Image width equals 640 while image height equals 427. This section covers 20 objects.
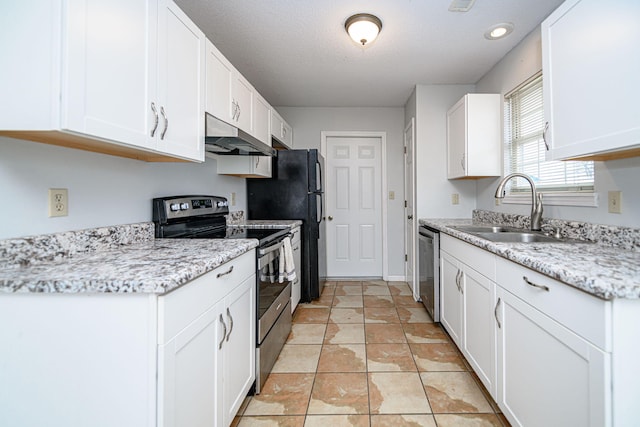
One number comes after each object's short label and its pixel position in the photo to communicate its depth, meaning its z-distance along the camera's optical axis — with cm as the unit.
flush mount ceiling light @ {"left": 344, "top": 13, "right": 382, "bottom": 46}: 201
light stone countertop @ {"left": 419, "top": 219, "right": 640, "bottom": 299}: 83
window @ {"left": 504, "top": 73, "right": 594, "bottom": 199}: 188
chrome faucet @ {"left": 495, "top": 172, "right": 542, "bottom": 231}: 201
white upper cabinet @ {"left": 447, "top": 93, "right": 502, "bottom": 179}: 271
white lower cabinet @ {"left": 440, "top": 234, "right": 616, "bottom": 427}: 87
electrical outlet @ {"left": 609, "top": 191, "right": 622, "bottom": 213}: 152
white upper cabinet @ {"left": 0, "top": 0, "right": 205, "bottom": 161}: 89
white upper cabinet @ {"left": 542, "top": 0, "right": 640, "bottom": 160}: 111
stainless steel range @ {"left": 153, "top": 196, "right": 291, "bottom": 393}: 175
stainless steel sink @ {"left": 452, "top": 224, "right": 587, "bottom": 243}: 181
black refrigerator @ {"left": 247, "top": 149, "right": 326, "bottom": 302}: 320
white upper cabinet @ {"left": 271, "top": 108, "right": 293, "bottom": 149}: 322
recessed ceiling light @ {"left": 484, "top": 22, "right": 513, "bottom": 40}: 216
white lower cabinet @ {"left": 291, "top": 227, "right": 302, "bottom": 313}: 277
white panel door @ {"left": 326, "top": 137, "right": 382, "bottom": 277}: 414
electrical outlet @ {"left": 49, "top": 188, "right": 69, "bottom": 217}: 118
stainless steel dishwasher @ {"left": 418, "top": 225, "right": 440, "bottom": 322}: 254
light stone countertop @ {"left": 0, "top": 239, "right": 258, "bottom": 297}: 83
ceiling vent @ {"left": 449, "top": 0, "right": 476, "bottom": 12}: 186
